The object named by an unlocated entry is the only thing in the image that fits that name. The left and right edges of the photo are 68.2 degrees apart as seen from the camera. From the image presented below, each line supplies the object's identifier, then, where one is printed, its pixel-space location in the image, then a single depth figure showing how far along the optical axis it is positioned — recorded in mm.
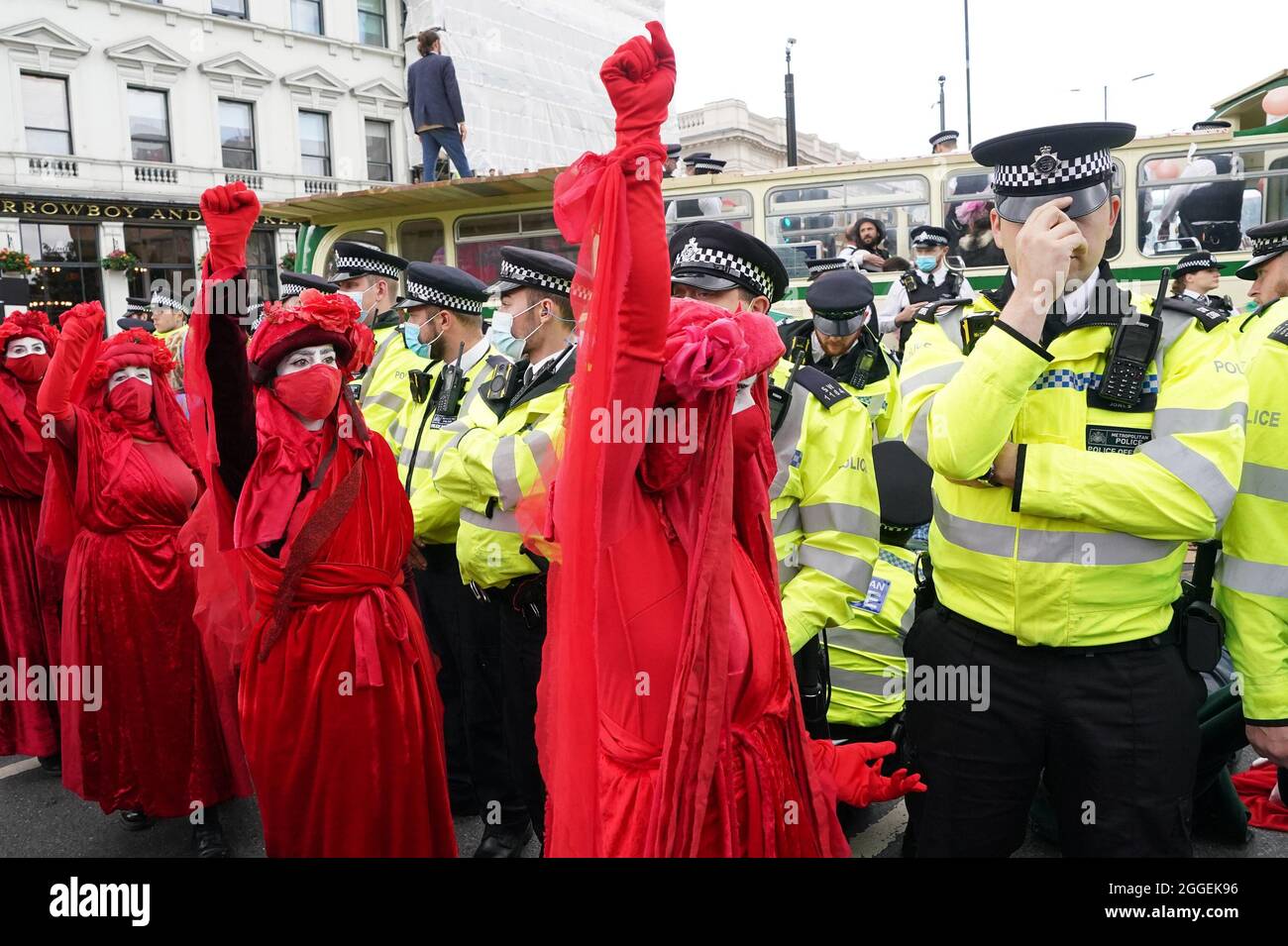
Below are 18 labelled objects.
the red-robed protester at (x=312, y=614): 3053
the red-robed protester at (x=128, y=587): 4125
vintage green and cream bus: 9180
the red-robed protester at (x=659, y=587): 1635
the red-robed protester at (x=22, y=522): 5137
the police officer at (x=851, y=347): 4598
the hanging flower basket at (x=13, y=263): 18547
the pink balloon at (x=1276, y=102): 8766
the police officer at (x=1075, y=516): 2102
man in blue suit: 11820
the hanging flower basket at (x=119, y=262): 22578
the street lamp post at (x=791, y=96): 19928
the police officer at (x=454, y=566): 4016
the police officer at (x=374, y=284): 5391
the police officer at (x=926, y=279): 8289
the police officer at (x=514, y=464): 3453
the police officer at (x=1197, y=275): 8539
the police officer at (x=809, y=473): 2980
